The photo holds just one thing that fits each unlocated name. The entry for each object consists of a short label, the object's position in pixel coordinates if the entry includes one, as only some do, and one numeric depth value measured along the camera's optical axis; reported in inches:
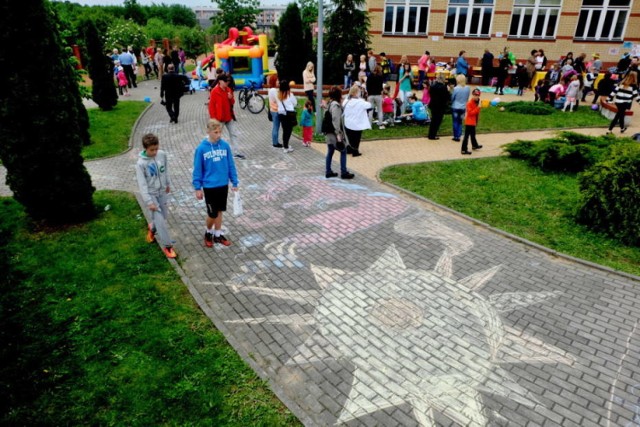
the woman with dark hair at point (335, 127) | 365.4
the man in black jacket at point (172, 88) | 547.8
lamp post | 459.5
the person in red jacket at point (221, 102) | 408.2
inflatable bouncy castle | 819.4
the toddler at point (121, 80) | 812.6
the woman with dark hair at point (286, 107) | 441.4
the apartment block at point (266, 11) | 7011.3
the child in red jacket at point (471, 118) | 444.5
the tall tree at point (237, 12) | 1320.1
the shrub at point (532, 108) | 653.3
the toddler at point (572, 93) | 651.2
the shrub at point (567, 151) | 396.2
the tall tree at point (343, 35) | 802.8
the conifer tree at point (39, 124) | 251.8
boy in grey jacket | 238.1
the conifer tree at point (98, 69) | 626.2
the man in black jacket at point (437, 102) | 487.2
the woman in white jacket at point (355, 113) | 382.6
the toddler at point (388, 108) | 562.3
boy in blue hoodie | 246.8
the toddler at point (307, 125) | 471.7
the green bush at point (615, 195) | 280.8
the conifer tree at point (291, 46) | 812.0
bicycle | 656.4
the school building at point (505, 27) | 932.6
